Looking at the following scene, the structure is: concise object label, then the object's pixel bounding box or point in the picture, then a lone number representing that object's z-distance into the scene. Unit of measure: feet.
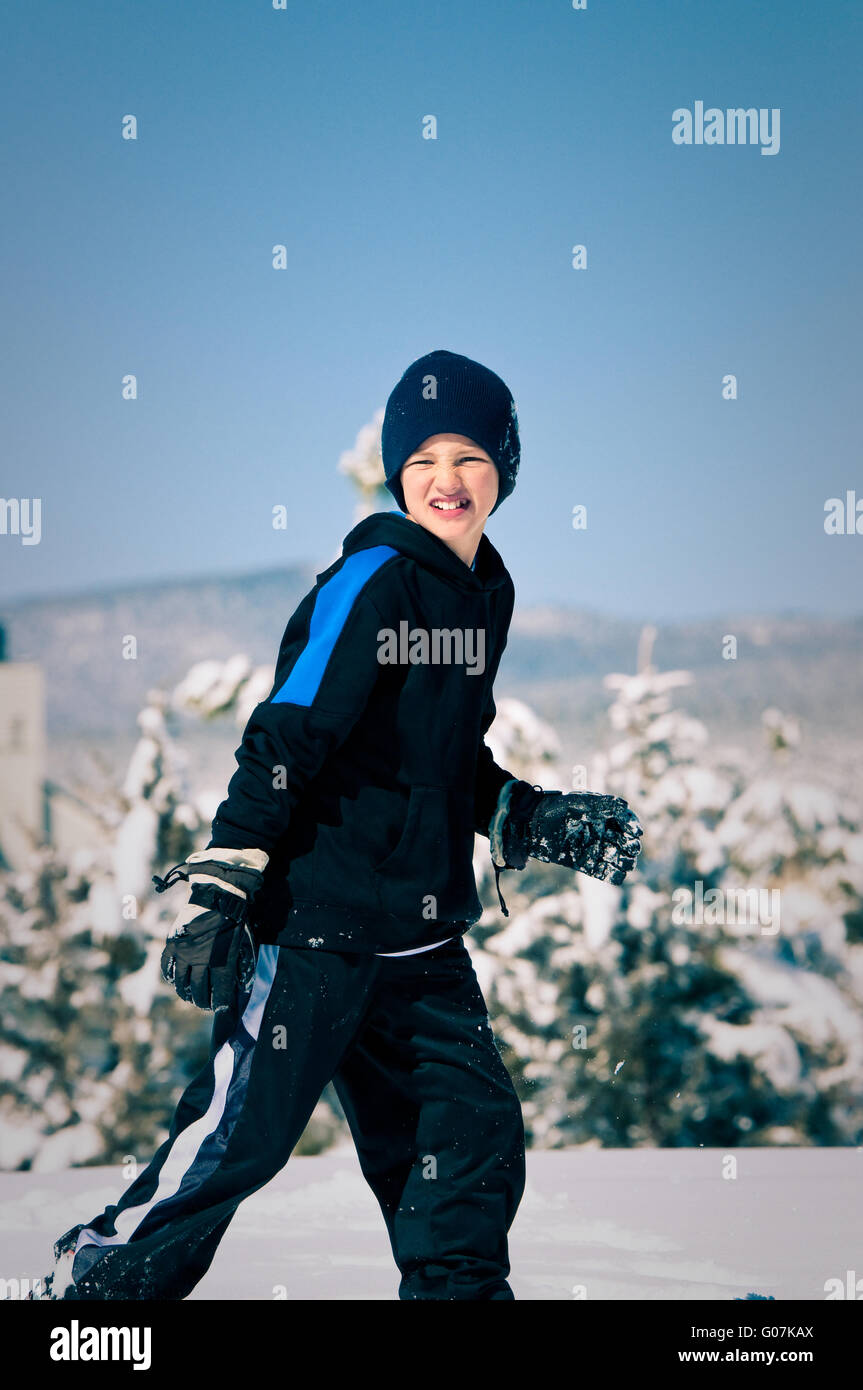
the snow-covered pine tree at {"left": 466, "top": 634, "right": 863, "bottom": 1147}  22.26
